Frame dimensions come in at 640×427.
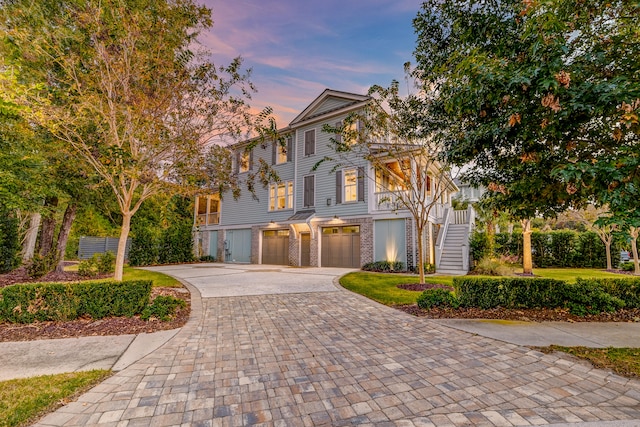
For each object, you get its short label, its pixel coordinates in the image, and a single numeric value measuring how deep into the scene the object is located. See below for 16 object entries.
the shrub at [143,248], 18.38
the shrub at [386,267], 13.66
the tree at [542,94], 3.40
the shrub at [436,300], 6.23
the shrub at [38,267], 9.70
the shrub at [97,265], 11.11
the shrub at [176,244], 19.76
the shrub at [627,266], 14.20
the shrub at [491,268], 12.34
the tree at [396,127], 8.48
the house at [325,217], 14.48
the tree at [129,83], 5.94
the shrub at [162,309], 5.54
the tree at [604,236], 14.48
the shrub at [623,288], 6.00
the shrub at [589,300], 5.81
